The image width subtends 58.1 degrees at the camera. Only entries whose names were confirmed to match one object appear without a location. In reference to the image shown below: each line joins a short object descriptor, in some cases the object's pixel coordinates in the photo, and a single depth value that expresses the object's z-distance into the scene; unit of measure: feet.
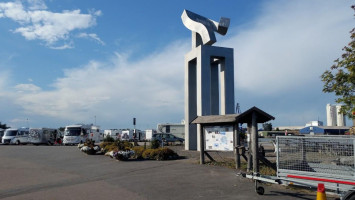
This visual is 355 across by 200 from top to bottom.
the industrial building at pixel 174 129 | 161.79
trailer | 22.45
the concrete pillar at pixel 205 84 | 80.69
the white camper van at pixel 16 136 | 143.13
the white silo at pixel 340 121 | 372.29
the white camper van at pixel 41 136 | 141.59
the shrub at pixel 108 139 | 102.12
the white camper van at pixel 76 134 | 132.26
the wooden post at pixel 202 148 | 49.67
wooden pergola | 37.50
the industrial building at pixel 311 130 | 145.33
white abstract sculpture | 83.56
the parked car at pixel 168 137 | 132.09
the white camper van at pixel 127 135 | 176.60
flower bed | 57.93
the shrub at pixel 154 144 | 73.29
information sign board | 45.47
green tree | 41.66
